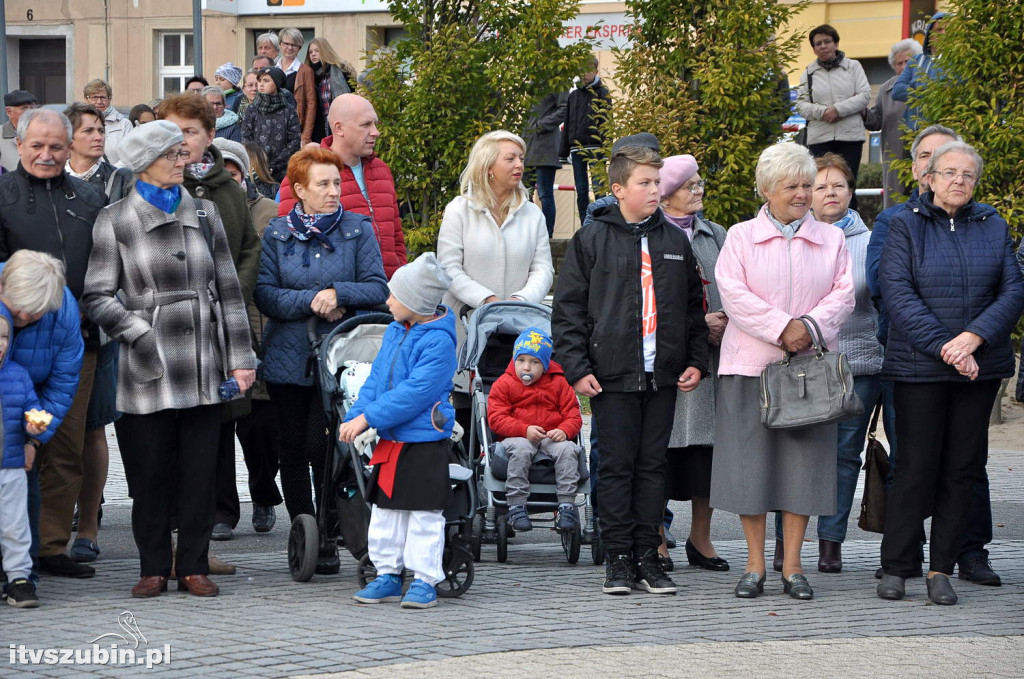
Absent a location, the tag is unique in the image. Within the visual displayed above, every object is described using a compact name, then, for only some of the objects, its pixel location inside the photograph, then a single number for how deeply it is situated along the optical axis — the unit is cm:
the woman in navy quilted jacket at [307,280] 1587
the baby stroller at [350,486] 1460
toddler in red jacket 1627
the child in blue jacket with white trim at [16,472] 1388
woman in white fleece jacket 1756
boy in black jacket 1477
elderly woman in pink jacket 1477
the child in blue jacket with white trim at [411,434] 1398
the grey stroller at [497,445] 1641
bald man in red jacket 1759
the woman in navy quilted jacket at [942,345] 1457
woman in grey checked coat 1430
